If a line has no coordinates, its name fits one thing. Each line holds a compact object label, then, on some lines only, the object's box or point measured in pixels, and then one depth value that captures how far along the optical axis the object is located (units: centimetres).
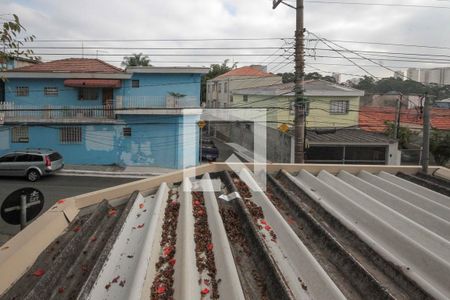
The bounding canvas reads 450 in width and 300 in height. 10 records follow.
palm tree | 4681
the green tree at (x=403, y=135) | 2458
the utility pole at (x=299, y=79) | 1436
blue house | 2545
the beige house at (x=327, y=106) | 2731
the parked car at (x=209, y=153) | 2850
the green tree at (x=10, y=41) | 479
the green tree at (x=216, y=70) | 6169
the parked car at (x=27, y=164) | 2066
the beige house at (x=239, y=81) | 4528
